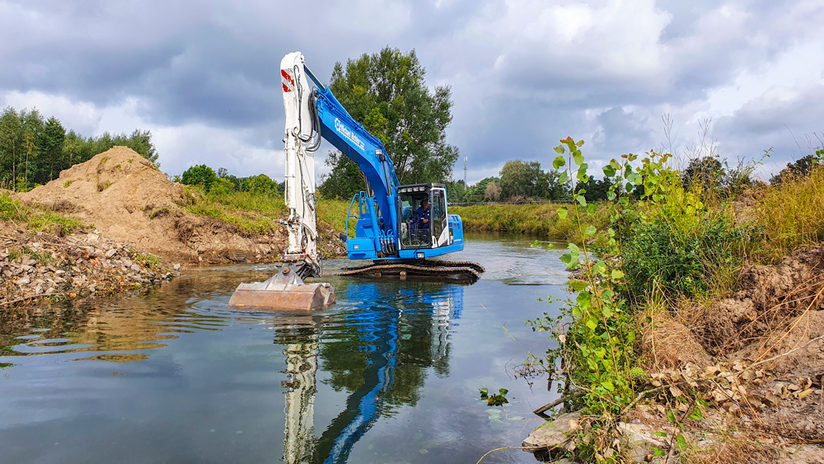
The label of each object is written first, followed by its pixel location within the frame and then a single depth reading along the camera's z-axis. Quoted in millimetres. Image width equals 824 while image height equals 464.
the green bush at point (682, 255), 5719
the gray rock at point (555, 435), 3670
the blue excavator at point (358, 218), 8703
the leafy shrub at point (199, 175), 57994
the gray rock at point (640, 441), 3168
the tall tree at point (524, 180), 67875
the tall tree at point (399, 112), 40438
